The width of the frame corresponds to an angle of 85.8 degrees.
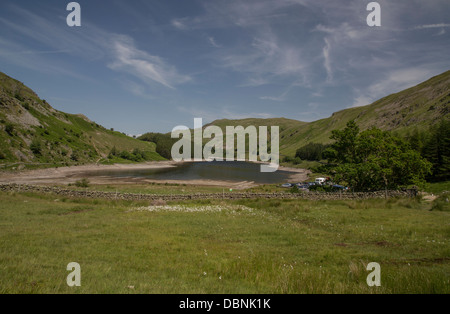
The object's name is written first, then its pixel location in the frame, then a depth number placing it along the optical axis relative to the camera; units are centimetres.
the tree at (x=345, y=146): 4050
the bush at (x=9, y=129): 9862
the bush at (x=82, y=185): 5352
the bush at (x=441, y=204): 2769
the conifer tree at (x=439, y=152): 6053
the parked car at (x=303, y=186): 6279
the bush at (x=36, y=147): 10190
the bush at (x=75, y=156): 12761
